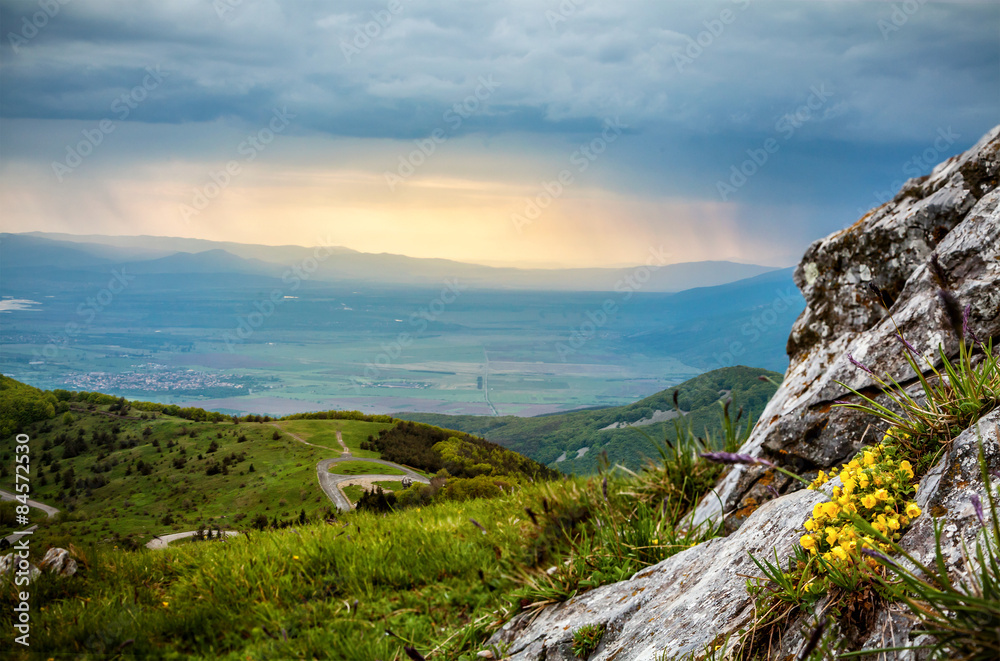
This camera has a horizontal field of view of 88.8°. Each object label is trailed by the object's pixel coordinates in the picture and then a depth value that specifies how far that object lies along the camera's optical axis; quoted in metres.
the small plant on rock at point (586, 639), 3.57
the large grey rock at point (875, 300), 4.46
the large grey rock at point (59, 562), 6.39
